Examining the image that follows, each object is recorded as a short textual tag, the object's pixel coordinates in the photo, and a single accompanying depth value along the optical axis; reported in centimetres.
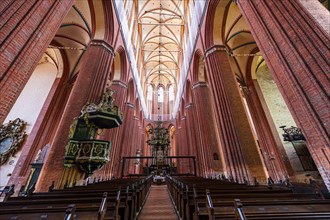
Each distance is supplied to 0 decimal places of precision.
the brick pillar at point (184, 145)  1572
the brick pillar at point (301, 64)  301
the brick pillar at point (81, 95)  492
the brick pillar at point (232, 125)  591
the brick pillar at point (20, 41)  307
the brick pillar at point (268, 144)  976
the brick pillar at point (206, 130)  947
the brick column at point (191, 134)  1314
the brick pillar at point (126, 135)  1156
